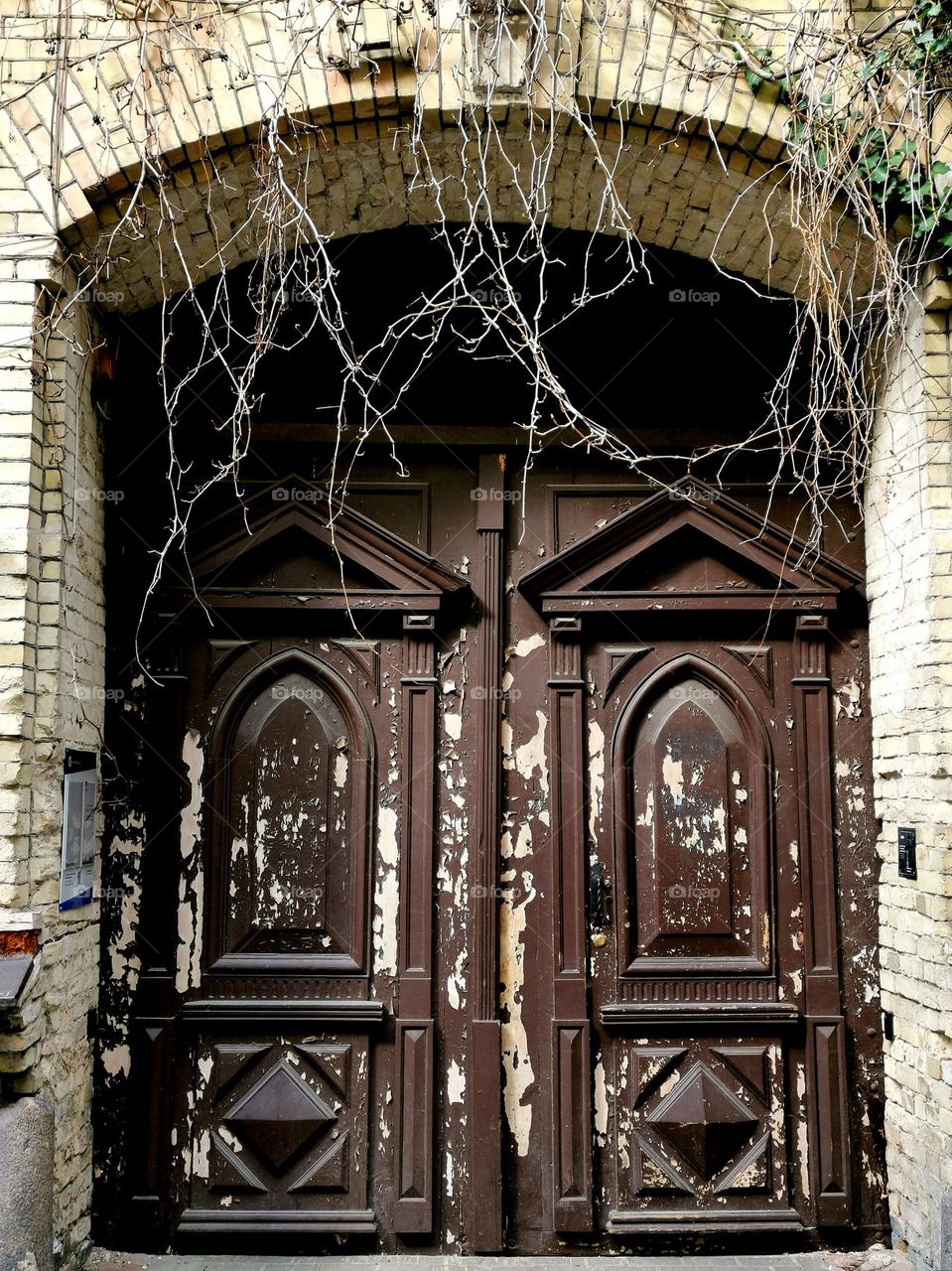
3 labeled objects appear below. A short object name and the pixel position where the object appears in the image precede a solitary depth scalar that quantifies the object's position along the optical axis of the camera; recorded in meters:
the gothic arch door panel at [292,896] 3.66
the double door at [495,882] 3.67
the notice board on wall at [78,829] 3.38
